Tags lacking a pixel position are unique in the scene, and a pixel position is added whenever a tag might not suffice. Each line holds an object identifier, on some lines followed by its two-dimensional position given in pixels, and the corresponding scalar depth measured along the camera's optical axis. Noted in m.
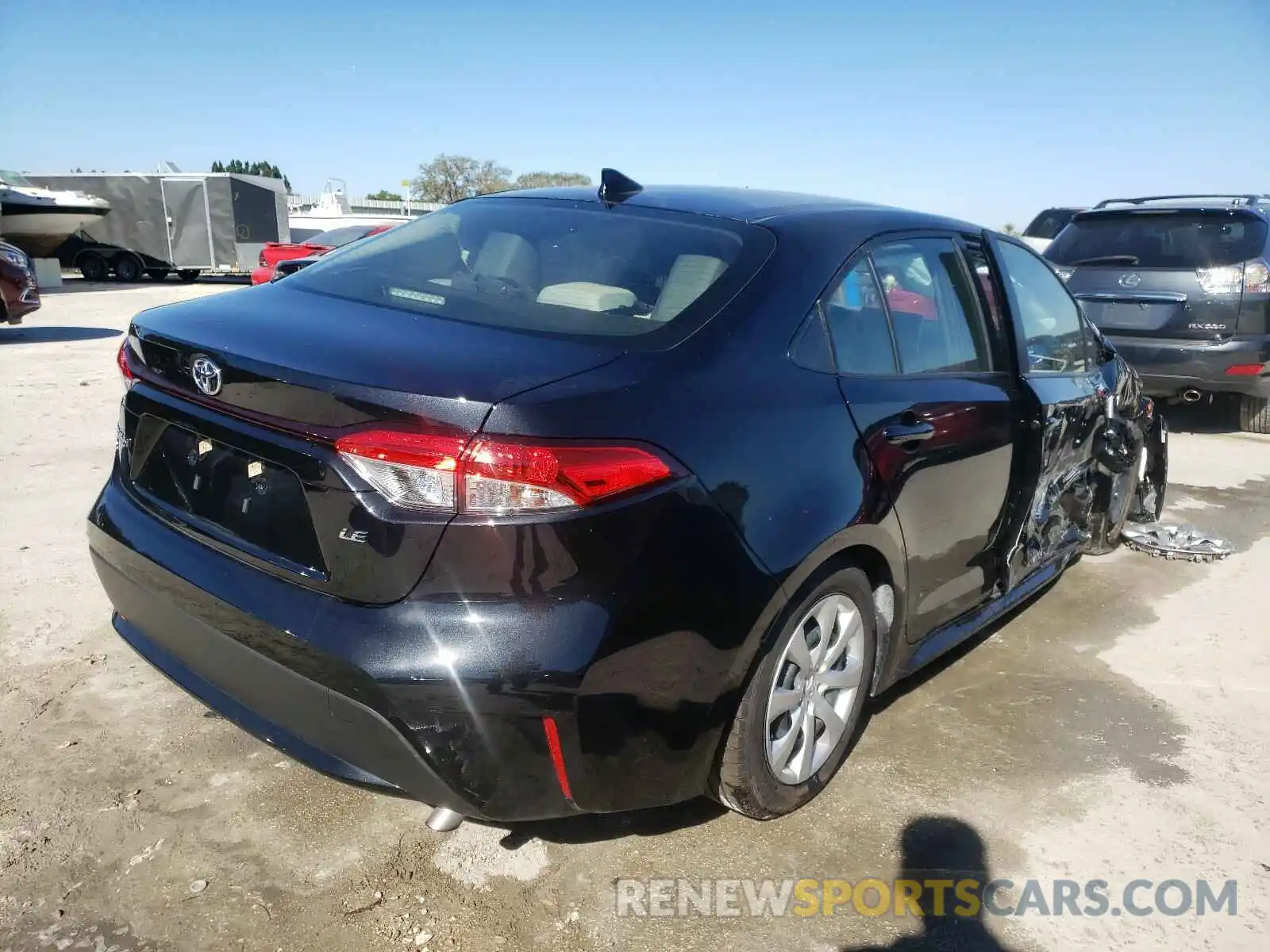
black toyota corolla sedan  1.90
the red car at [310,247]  17.03
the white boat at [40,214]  19.44
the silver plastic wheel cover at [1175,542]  5.04
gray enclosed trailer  22.75
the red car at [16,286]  10.45
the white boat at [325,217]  27.38
